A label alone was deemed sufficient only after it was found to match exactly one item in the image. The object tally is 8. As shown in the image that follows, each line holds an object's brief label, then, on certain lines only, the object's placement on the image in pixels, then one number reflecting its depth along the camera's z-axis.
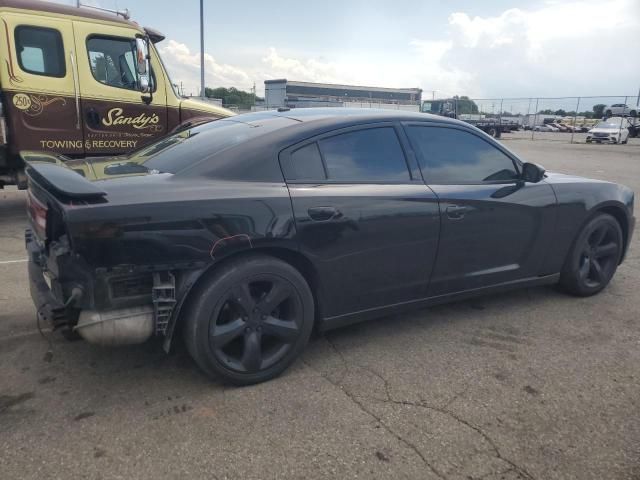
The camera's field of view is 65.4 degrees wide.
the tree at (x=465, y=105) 37.69
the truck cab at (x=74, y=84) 6.06
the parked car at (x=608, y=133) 26.66
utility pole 19.66
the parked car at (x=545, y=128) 44.84
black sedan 2.35
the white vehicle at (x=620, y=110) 32.69
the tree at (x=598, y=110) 34.41
